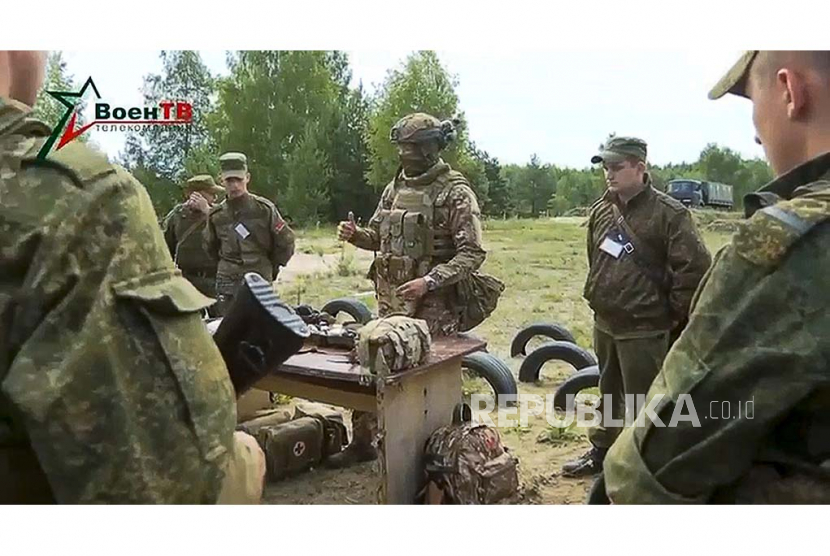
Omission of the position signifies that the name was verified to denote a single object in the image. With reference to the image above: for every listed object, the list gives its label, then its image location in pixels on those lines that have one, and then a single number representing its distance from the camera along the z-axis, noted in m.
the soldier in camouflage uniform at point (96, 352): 1.26
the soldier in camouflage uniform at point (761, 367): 1.39
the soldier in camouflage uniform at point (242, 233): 2.64
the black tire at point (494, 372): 3.18
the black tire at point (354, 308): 3.14
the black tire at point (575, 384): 2.93
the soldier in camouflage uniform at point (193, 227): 2.41
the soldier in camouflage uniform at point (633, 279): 2.71
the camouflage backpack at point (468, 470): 2.71
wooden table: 2.63
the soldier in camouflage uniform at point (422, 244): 3.27
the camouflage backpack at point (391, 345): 2.54
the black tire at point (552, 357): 3.07
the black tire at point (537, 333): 3.16
